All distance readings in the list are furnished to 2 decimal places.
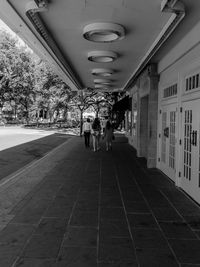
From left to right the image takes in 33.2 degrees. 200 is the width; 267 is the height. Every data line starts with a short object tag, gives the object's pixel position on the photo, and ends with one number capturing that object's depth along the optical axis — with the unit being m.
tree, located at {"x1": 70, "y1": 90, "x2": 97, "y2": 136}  28.50
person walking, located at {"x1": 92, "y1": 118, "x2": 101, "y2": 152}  15.77
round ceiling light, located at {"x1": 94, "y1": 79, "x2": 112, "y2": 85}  16.39
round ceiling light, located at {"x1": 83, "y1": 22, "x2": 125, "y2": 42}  6.38
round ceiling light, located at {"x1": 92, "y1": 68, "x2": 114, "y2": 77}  12.79
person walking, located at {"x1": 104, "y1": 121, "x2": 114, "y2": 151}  16.03
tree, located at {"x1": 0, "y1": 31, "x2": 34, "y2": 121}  40.06
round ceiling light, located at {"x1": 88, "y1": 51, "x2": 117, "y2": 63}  9.17
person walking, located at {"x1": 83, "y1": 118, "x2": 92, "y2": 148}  17.08
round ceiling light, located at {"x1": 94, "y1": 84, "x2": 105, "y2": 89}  19.19
